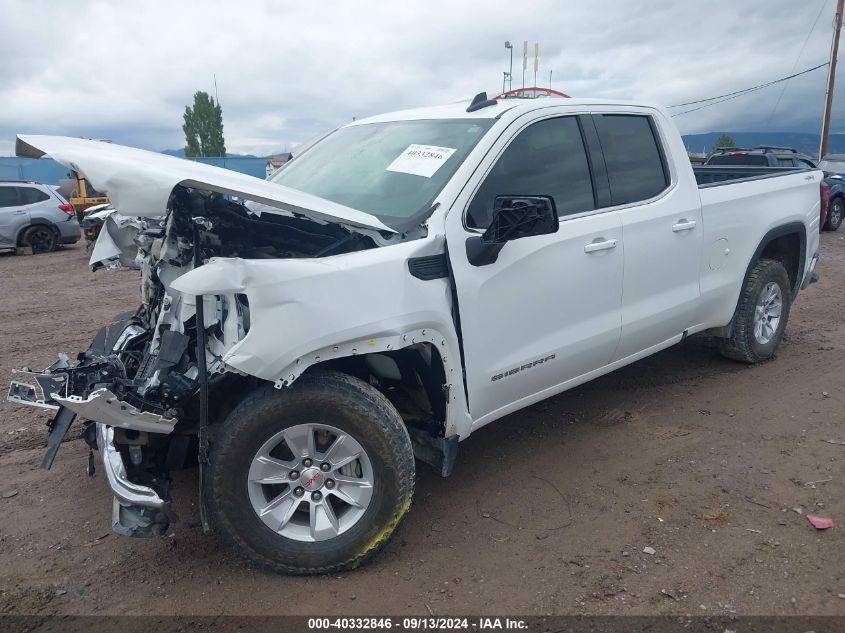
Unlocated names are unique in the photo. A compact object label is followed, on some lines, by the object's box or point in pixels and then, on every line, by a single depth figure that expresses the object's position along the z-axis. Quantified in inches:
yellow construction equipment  816.9
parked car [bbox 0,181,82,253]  567.2
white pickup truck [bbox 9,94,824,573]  110.0
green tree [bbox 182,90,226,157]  2203.5
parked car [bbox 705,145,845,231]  512.4
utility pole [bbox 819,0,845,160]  1064.0
